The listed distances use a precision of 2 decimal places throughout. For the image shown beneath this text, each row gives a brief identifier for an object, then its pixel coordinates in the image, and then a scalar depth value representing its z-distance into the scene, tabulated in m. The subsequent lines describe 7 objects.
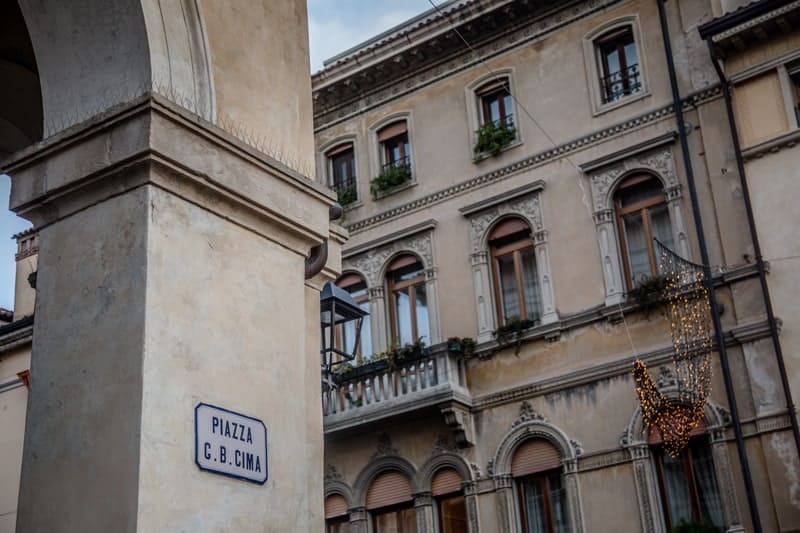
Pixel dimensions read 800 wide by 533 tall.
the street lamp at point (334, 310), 8.92
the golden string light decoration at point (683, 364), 15.59
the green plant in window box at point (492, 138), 19.33
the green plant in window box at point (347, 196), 21.42
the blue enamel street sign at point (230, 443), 3.79
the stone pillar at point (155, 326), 3.61
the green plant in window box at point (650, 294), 16.48
